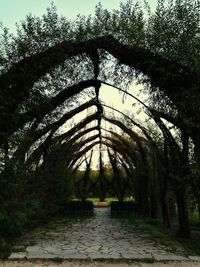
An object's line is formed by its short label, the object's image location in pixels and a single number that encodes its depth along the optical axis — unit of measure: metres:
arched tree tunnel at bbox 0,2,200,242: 4.53
